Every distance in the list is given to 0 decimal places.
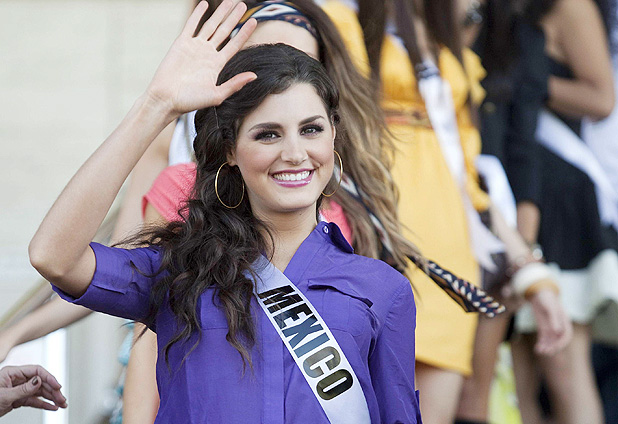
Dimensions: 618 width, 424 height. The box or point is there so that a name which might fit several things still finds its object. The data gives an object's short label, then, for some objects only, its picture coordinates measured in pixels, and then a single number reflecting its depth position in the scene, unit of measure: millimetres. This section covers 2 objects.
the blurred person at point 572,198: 8727
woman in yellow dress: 6461
